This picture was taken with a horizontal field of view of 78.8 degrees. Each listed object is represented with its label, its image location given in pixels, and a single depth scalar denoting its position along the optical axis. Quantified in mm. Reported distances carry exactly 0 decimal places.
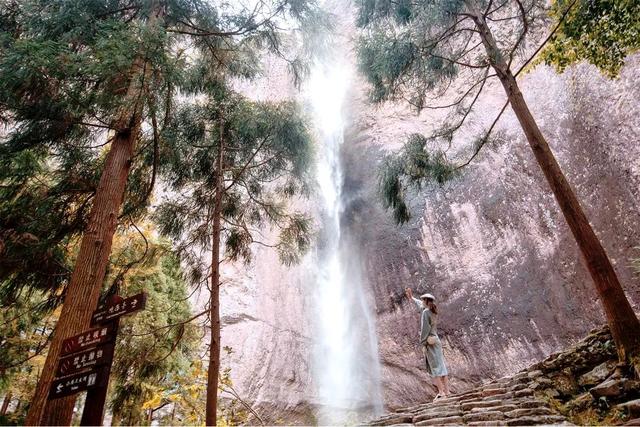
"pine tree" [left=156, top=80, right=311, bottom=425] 7004
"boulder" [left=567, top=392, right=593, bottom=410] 3785
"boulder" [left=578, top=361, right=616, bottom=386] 3969
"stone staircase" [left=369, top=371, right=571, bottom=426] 3748
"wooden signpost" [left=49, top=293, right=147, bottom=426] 2738
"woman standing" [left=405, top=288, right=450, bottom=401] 5894
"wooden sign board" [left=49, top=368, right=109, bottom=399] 2777
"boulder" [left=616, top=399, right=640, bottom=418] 3264
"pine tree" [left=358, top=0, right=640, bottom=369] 5559
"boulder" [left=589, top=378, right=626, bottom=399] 3619
